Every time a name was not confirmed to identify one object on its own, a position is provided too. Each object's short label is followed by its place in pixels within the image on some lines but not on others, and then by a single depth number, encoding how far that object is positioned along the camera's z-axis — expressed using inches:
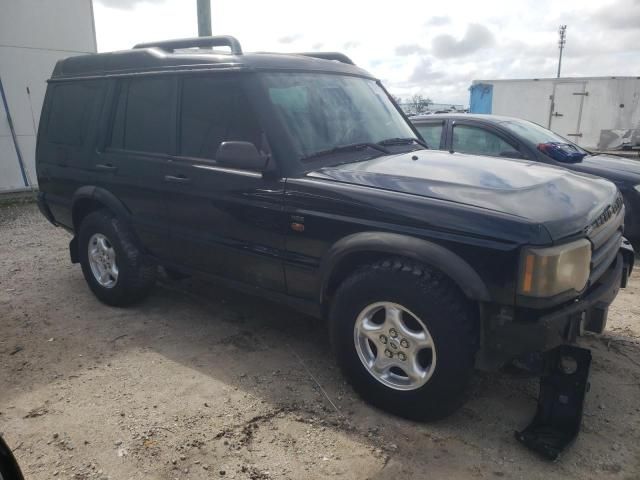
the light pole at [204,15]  298.0
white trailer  639.1
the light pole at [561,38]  2228.1
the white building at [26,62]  383.2
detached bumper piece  103.7
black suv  98.3
